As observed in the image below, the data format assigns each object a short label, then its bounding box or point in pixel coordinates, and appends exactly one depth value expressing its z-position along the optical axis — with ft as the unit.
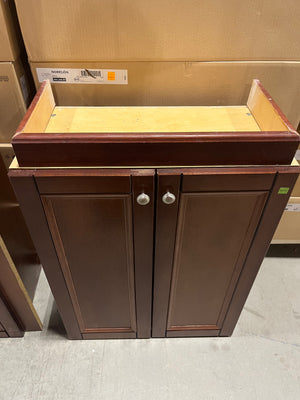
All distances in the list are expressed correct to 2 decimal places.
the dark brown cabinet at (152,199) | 2.48
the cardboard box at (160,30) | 2.60
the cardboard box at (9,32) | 2.64
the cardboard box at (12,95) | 2.89
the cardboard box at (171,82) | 2.94
